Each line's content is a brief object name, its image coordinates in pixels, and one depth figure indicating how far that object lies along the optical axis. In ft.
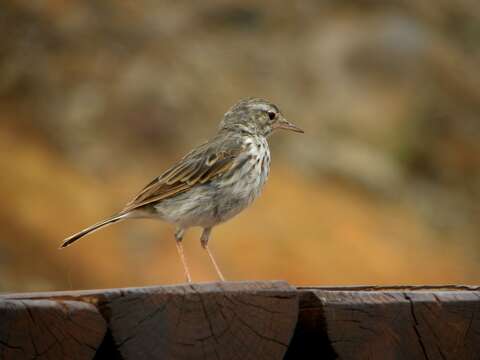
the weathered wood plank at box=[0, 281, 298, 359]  20.34
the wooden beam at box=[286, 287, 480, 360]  23.59
